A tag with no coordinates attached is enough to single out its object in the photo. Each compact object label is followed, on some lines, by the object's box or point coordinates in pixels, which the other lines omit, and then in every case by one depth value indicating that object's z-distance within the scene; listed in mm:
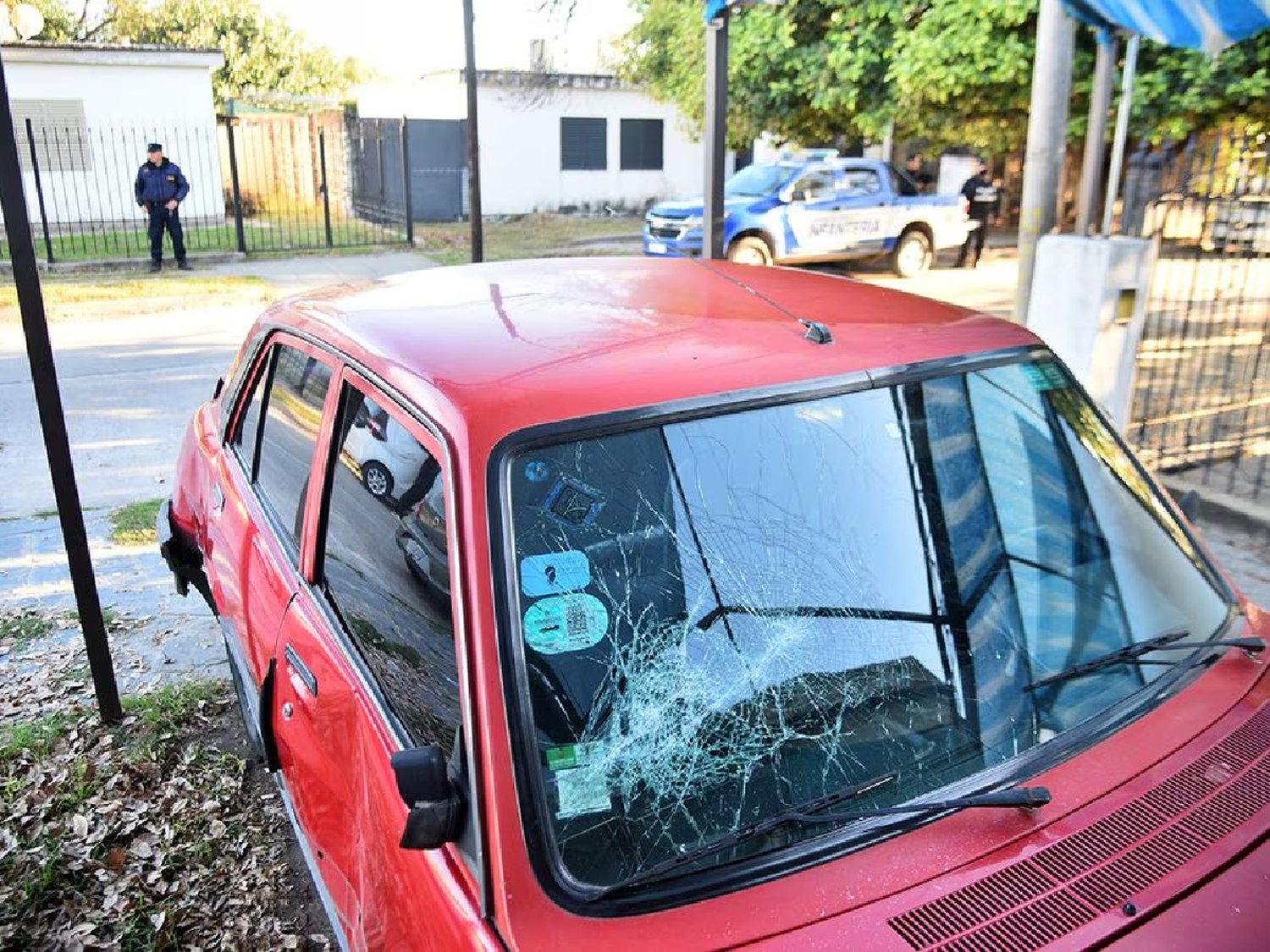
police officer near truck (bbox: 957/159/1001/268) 18734
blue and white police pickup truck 16594
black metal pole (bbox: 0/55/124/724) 3473
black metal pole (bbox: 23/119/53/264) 14559
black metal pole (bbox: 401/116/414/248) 18141
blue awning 5227
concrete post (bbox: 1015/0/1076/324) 5559
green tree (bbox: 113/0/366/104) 36656
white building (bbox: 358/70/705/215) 25375
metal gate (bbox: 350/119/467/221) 24750
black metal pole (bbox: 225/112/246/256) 16455
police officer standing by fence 16328
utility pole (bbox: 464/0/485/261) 8078
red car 1630
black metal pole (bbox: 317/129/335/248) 17766
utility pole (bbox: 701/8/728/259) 5738
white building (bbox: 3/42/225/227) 20453
